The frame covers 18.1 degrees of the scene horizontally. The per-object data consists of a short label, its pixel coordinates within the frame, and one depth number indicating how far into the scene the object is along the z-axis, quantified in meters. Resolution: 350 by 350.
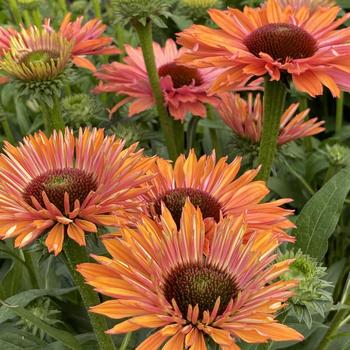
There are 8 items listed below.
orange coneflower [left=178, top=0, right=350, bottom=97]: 0.54
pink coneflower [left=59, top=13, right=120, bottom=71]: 0.69
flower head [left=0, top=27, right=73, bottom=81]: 0.62
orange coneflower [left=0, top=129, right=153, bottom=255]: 0.48
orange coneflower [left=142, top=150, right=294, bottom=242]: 0.50
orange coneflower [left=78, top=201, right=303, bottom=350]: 0.43
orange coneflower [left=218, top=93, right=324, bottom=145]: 0.66
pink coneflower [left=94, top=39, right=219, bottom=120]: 0.67
